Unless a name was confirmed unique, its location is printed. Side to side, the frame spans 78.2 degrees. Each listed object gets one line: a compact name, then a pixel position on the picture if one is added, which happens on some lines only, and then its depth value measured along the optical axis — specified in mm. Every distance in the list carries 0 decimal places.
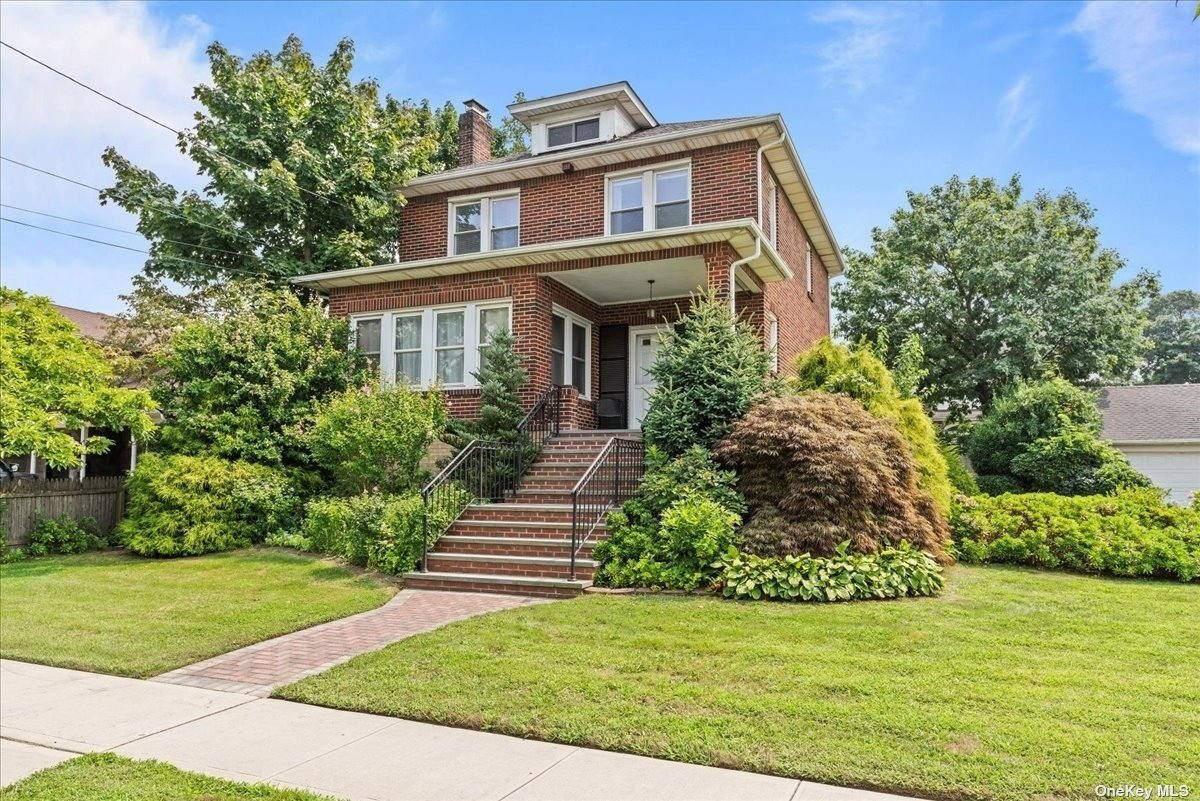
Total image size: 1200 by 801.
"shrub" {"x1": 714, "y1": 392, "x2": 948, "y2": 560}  8297
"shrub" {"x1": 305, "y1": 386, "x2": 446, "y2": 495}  11273
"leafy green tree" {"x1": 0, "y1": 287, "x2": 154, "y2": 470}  11344
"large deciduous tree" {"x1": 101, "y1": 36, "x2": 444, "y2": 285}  18703
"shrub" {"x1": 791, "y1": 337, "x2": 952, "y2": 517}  10188
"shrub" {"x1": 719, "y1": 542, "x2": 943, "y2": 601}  7590
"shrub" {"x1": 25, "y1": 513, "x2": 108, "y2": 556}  12922
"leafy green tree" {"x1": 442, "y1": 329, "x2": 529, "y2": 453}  12070
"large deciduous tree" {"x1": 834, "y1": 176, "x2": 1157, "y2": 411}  19000
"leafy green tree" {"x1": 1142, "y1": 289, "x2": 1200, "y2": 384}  41312
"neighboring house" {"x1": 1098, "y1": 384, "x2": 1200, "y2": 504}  17688
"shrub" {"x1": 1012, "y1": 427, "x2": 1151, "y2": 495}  13875
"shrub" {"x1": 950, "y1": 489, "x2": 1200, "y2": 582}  9039
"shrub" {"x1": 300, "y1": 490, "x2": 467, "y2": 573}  10039
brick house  12852
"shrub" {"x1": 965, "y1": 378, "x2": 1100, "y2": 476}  15016
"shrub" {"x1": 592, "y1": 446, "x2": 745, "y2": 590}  8301
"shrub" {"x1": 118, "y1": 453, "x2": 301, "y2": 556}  11969
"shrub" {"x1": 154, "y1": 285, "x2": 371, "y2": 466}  12828
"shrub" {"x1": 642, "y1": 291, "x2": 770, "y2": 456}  9797
